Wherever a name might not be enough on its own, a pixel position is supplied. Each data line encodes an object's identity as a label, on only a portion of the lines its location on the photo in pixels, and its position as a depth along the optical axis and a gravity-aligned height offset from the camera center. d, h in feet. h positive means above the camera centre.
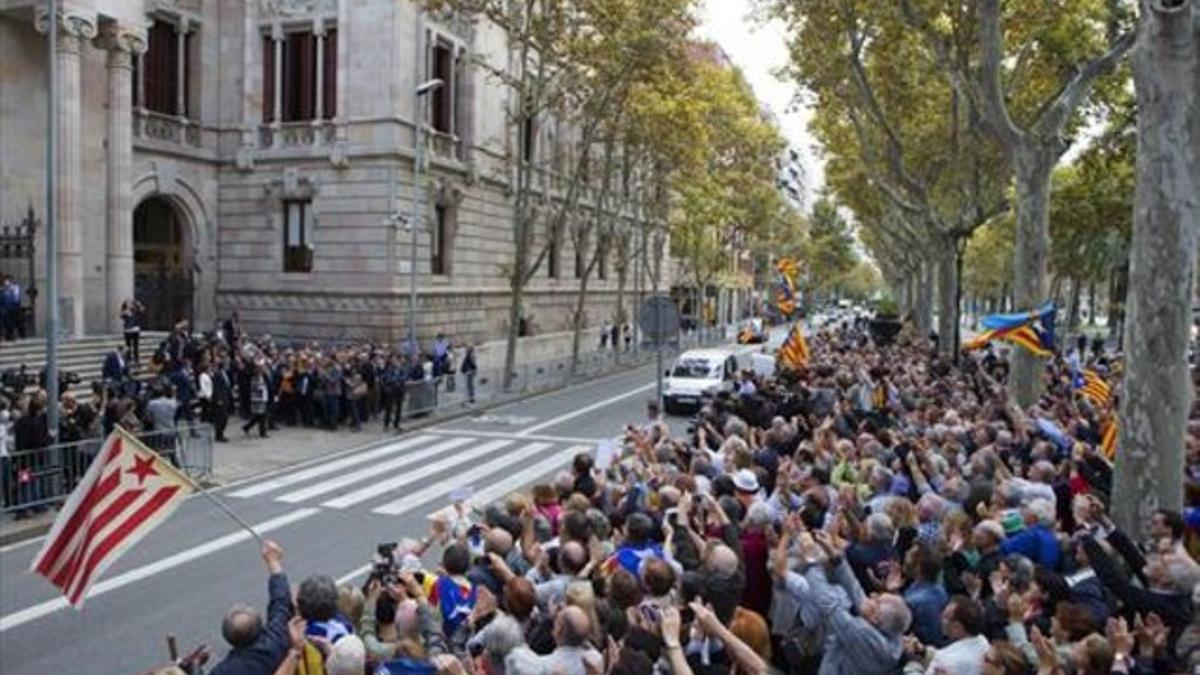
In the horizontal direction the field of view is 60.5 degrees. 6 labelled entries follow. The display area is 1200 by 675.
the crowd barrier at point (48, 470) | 44.29 -8.76
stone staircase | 73.56 -5.99
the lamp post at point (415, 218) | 85.82 +6.54
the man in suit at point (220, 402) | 65.82 -7.93
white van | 88.58 -7.44
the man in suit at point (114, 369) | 68.49 -6.12
